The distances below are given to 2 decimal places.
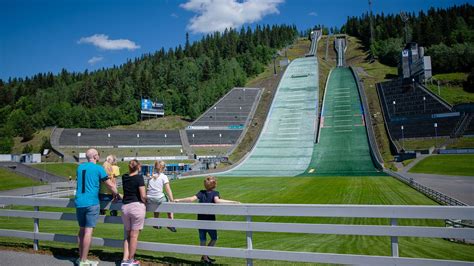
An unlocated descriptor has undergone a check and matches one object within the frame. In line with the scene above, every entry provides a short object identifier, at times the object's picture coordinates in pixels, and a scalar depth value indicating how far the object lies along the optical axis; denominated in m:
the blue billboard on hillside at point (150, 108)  104.62
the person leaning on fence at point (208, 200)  7.27
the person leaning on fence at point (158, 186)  7.45
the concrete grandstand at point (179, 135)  83.44
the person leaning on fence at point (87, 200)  7.09
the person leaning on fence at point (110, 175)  8.05
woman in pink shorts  6.91
